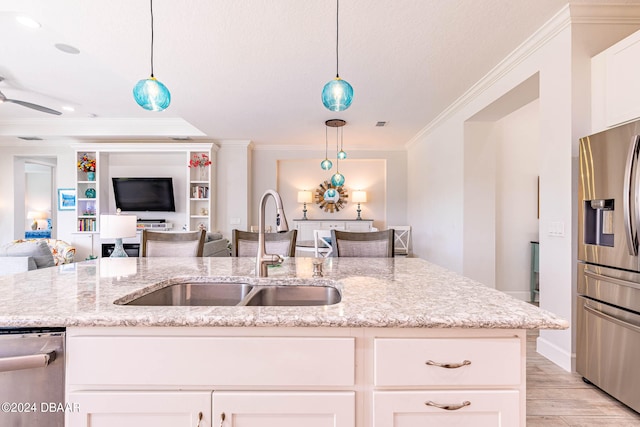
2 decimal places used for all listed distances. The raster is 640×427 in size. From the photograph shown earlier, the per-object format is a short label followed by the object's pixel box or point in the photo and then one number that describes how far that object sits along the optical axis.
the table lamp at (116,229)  2.98
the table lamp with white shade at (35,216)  8.52
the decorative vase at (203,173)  5.84
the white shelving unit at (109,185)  5.58
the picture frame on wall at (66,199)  5.81
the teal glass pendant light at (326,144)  5.06
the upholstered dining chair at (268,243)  2.31
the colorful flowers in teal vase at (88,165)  5.59
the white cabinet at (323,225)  6.22
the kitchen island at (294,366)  0.84
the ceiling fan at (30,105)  3.43
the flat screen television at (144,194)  5.95
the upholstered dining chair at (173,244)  2.19
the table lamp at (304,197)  6.23
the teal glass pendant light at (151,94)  1.77
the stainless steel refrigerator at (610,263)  1.62
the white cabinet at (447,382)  0.85
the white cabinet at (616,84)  1.82
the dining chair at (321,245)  3.80
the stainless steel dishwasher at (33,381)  0.83
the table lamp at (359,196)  6.22
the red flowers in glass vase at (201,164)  5.67
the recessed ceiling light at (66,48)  2.82
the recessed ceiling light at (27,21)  2.33
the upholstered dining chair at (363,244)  2.16
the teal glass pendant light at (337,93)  1.75
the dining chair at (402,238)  5.45
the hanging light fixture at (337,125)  4.59
